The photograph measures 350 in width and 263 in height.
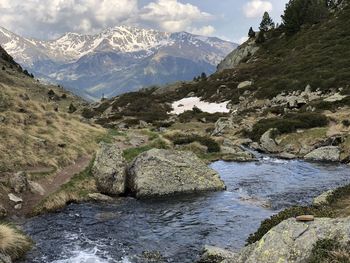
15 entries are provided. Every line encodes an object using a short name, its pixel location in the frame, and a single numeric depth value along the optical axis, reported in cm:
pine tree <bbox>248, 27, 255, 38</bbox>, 14688
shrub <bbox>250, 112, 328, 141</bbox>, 4741
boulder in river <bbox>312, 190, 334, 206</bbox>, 1910
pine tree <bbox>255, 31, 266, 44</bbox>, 13350
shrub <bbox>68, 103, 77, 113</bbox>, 11682
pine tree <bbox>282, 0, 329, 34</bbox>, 12262
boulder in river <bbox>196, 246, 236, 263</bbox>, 1534
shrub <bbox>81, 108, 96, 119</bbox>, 11010
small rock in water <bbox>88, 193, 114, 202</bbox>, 2527
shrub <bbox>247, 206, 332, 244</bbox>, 1522
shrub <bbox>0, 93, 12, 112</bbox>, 3240
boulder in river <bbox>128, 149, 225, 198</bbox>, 2655
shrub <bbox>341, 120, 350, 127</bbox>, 4486
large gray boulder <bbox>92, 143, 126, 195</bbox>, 2662
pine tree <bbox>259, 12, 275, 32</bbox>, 14338
